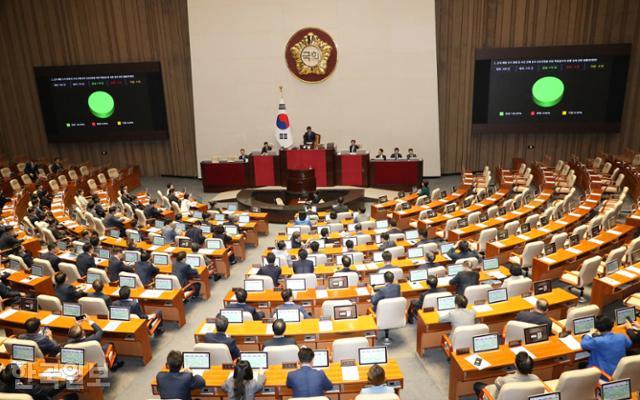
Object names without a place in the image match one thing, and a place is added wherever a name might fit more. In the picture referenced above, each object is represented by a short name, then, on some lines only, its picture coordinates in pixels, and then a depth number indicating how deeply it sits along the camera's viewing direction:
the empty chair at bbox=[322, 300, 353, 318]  7.80
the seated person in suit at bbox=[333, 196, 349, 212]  14.84
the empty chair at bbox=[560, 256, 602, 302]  8.62
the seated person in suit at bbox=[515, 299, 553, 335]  6.74
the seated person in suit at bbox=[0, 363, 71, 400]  6.02
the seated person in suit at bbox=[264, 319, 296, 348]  6.55
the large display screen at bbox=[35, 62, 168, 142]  21.67
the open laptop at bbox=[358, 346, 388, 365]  6.27
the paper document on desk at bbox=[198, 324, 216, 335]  7.17
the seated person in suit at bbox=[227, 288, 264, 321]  7.74
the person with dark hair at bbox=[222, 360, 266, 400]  5.47
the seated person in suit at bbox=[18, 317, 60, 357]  6.88
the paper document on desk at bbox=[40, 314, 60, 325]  7.87
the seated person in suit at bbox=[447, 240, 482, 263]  9.69
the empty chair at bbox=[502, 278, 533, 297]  8.07
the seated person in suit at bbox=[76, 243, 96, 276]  10.23
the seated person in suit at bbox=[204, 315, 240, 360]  6.68
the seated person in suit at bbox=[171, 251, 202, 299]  9.68
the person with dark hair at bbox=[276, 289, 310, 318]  7.66
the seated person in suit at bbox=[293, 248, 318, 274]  9.59
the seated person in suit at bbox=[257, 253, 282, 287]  9.48
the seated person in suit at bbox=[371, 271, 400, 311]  8.16
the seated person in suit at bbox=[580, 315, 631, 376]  6.03
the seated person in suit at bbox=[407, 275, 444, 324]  8.20
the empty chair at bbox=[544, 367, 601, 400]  5.38
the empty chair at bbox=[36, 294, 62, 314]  8.20
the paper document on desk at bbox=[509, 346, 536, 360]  6.31
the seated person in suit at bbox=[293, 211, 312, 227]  13.37
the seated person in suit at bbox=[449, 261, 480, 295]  8.33
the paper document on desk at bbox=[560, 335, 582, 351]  6.40
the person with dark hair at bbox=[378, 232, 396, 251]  10.97
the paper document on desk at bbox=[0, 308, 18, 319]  8.09
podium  19.05
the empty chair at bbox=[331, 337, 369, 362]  6.36
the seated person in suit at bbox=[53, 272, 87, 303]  8.78
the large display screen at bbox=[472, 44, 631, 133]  19.44
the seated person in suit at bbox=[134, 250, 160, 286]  9.73
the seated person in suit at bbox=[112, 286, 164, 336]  7.98
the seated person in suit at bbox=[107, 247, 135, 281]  9.84
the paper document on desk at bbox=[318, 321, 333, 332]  7.26
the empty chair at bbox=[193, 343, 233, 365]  6.34
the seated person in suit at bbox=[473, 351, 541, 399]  5.37
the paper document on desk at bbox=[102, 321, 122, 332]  7.52
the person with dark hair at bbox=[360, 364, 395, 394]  5.38
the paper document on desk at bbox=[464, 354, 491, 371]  6.13
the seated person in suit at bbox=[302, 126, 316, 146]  19.78
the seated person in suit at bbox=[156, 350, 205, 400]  5.77
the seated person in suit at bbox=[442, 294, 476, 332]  7.12
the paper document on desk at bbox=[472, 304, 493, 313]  7.59
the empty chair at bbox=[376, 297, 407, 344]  7.66
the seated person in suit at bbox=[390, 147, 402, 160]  19.39
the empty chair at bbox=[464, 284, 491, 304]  7.94
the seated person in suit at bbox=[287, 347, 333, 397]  5.72
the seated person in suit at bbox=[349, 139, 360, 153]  19.78
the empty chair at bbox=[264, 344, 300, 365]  6.33
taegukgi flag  20.11
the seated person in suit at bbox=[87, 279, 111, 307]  8.18
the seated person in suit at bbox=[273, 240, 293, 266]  10.55
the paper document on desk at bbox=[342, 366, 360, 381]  5.98
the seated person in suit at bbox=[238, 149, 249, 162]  19.81
